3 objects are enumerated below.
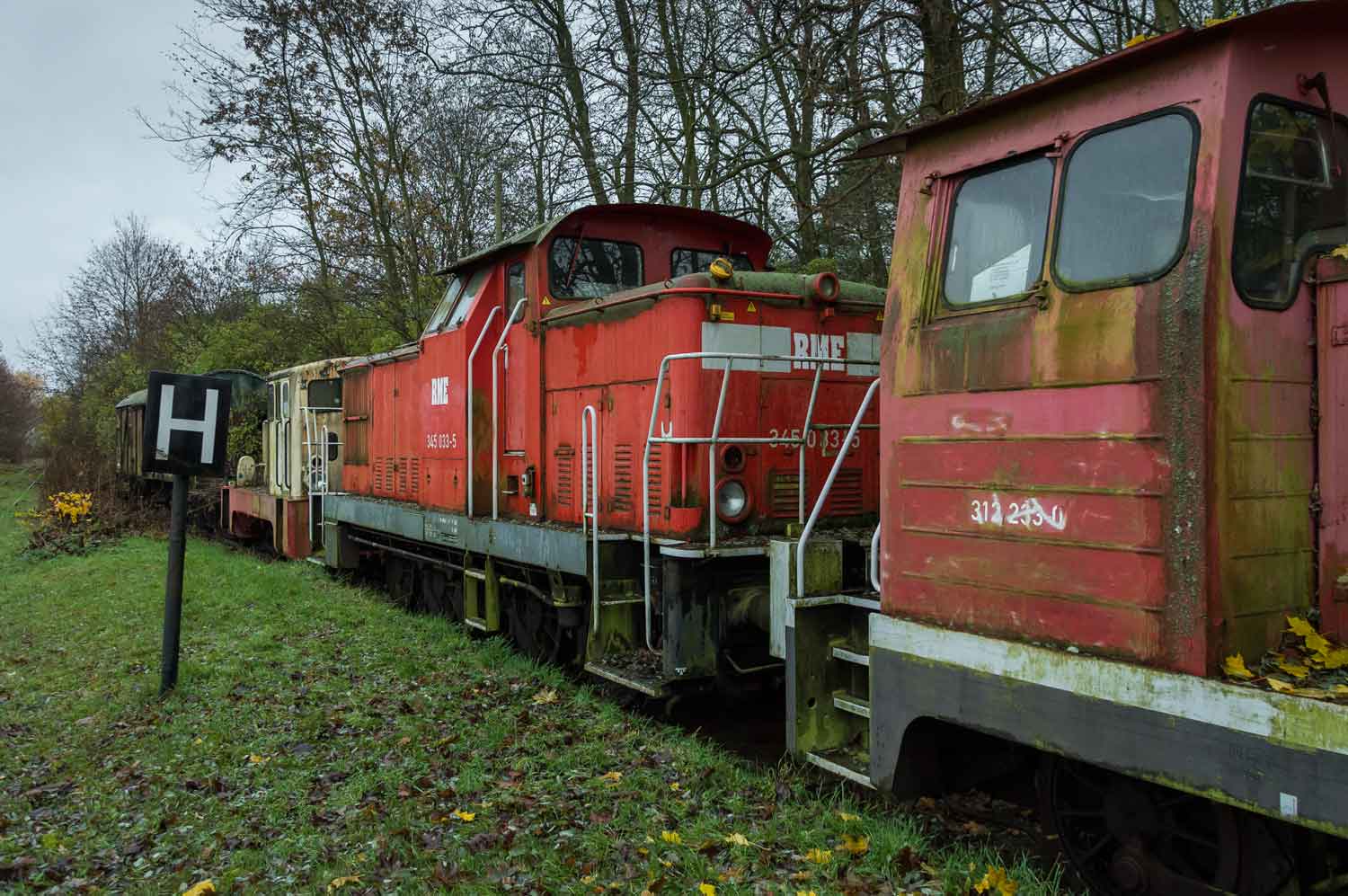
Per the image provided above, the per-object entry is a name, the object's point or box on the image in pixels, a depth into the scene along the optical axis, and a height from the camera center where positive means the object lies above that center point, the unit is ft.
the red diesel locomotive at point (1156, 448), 9.71 +0.04
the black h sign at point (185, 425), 21.66 +0.70
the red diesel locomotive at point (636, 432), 19.42 +0.49
